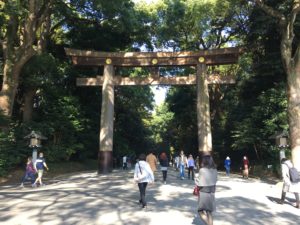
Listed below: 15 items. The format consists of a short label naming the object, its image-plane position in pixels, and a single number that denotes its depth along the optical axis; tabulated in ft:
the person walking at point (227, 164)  53.90
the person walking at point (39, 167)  35.31
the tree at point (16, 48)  42.11
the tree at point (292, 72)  30.45
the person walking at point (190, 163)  39.66
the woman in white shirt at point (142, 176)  21.51
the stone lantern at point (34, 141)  42.28
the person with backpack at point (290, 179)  23.65
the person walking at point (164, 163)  34.04
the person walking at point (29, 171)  35.08
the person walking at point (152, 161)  31.32
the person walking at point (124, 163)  65.85
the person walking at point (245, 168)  48.04
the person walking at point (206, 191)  15.18
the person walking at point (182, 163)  41.51
